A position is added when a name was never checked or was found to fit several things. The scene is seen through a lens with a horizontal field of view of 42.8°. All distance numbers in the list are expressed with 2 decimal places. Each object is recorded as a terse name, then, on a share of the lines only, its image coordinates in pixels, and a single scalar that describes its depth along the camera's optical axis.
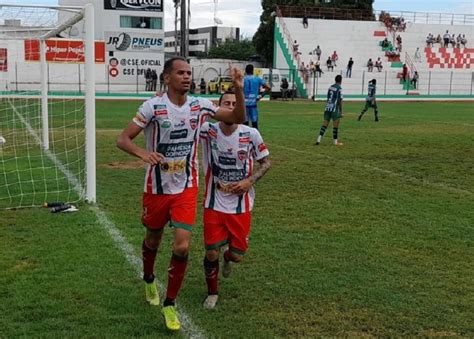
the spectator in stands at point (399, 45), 56.89
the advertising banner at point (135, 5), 58.38
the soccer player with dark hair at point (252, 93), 15.60
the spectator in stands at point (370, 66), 53.97
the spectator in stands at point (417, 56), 57.22
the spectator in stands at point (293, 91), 48.38
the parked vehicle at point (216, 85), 48.89
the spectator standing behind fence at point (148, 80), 53.91
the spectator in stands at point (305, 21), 55.37
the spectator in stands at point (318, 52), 53.38
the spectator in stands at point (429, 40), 58.06
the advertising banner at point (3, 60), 23.83
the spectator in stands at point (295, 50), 53.25
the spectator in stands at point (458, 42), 59.41
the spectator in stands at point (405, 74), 53.97
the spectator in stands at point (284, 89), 47.26
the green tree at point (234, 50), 88.94
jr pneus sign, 57.88
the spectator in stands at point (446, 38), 58.56
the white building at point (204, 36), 117.44
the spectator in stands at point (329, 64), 52.75
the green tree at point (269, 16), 73.19
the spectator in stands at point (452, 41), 59.06
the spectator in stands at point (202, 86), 51.03
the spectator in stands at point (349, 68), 51.41
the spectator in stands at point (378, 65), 54.44
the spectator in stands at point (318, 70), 49.57
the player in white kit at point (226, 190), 4.90
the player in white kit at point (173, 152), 4.46
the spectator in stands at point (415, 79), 54.32
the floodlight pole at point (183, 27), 46.12
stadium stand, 53.62
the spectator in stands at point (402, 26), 58.72
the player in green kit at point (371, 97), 25.84
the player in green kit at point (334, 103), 16.12
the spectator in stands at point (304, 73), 50.50
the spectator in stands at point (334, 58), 53.66
